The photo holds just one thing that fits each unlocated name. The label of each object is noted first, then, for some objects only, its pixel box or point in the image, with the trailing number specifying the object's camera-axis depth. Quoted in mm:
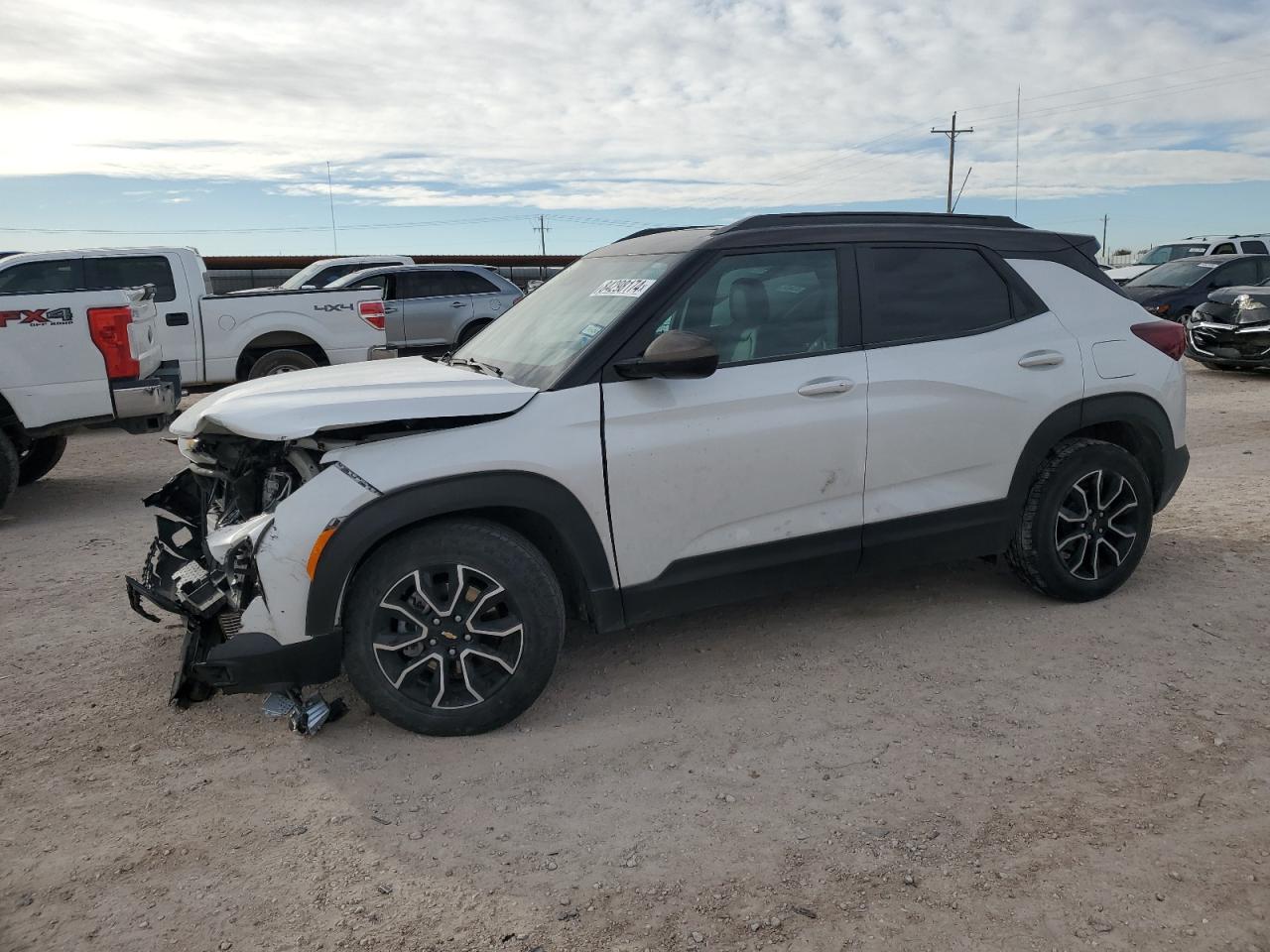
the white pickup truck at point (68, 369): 7543
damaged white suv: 3625
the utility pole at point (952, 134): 58844
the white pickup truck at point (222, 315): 11586
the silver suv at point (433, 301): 15367
